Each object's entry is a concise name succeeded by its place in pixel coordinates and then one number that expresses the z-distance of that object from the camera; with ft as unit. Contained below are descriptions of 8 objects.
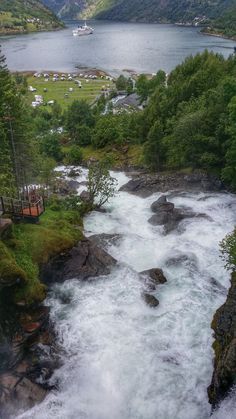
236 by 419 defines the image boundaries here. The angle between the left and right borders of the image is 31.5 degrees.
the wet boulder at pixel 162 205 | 167.73
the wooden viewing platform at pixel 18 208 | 129.70
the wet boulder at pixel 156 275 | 121.90
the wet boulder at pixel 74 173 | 233.43
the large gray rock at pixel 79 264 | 122.62
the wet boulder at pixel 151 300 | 111.98
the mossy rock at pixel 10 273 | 101.71
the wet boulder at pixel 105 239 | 143.41
